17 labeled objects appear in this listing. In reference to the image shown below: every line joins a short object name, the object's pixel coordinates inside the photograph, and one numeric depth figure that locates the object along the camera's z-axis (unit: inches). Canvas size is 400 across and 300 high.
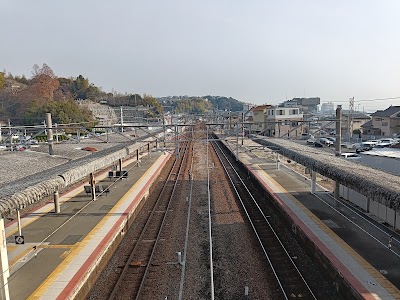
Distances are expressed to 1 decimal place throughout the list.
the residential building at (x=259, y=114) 2315.1
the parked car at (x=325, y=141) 1588.3
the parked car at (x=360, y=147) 1309.4
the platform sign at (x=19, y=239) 416.2
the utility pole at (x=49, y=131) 562.7
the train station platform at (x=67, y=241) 325.4
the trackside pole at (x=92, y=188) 622.8
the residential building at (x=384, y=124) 1679.4
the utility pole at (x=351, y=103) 1943.3
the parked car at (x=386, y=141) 1429.6
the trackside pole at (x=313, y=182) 650.8
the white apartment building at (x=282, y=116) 1931.3
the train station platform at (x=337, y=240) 311.7
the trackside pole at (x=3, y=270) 276.2
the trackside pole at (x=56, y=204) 546.4
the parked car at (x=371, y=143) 1416.0
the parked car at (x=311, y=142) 1691.3
